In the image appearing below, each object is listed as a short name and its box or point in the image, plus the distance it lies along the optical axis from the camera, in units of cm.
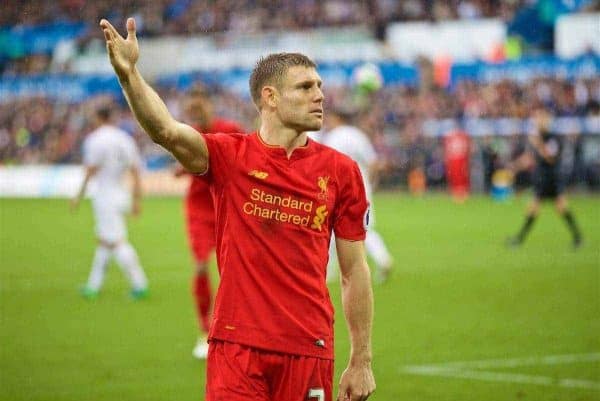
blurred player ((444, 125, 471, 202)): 3897
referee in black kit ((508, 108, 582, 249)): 2211
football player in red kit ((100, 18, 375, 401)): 511
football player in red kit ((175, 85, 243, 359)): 1112
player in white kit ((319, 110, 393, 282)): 1611
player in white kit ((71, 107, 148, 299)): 1550
